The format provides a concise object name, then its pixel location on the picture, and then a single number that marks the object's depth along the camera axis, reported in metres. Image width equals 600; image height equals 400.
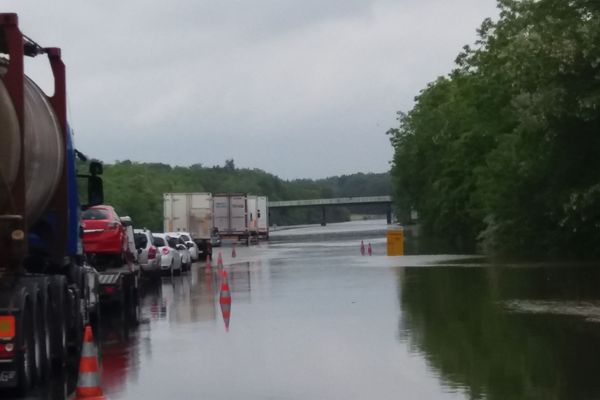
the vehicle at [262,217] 103.64
